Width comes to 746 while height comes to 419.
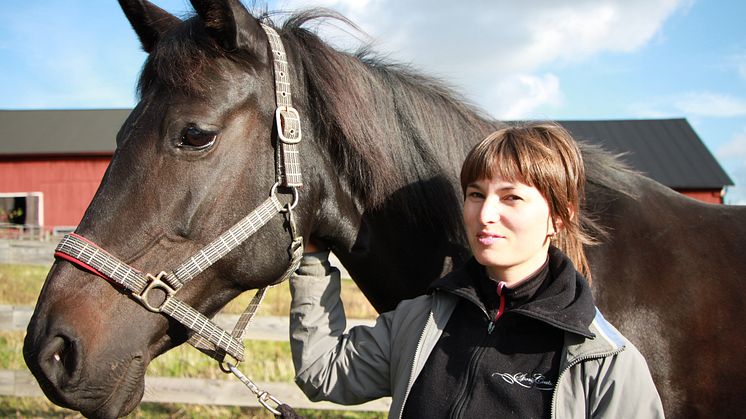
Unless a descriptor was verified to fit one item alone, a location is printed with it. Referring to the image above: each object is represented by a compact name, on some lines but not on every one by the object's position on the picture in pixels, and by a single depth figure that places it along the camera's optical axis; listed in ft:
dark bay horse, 5.29
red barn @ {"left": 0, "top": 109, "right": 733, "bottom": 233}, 68.28
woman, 4.54
